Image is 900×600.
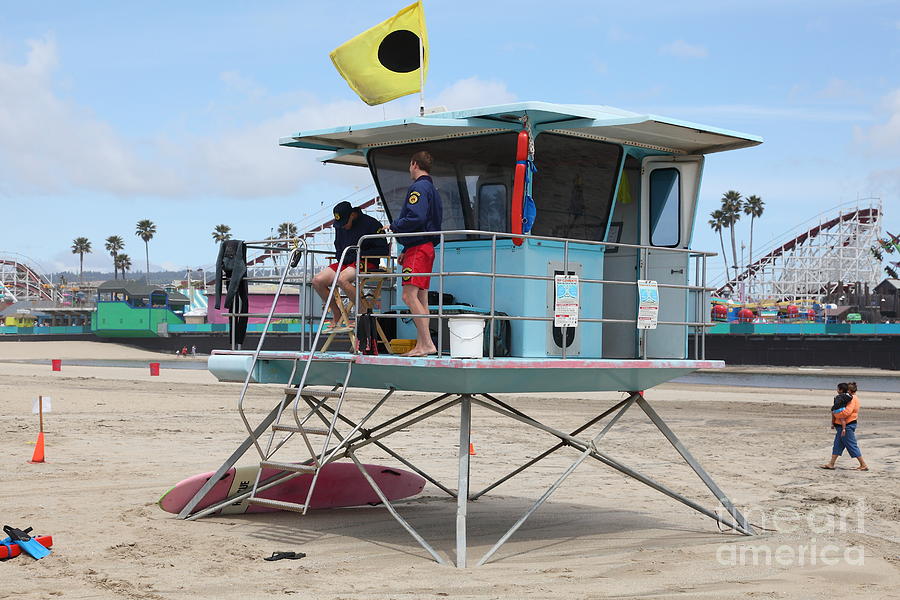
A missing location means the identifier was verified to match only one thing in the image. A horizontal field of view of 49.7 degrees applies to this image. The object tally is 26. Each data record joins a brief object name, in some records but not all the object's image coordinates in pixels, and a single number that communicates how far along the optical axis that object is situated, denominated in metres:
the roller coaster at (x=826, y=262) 98.31
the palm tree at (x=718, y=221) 129.25
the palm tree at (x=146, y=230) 174.75
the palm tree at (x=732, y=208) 128.62
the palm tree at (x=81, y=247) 183.75
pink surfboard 11.41
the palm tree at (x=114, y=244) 183.75
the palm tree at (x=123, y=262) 187.25
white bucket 8.84
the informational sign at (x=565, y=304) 9.45
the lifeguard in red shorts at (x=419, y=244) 9.39
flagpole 10.61
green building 84.00
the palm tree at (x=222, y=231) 160.27
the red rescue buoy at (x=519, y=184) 9.71
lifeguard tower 9.48
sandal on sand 9.17
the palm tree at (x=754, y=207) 127.69
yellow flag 10.76
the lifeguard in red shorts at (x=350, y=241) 10.40
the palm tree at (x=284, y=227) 131.07
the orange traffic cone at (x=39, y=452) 14.98
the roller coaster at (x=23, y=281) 143.88
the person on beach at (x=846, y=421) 17.52
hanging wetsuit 10.73
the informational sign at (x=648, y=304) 10.29
